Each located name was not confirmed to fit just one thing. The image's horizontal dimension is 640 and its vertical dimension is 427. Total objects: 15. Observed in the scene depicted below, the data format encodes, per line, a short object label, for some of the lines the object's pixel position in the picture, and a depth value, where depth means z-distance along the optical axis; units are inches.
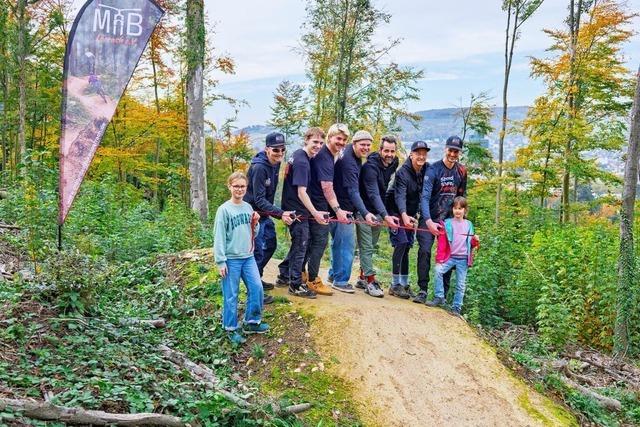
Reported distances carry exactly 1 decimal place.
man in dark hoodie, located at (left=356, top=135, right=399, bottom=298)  263.1
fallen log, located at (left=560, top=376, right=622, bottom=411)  241.4
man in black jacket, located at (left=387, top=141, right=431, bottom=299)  265.4
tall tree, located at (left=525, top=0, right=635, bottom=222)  687.7
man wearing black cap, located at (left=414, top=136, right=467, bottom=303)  261.7
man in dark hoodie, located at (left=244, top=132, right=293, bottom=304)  240.2
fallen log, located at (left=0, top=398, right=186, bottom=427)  131.5
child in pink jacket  260.8
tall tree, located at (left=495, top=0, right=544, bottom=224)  782.5
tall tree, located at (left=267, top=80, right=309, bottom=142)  798.5
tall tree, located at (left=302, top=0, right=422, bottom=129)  727.1
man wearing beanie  257.4
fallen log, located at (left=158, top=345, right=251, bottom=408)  178.5
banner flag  227.0
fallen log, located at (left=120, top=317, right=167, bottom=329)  214.4
